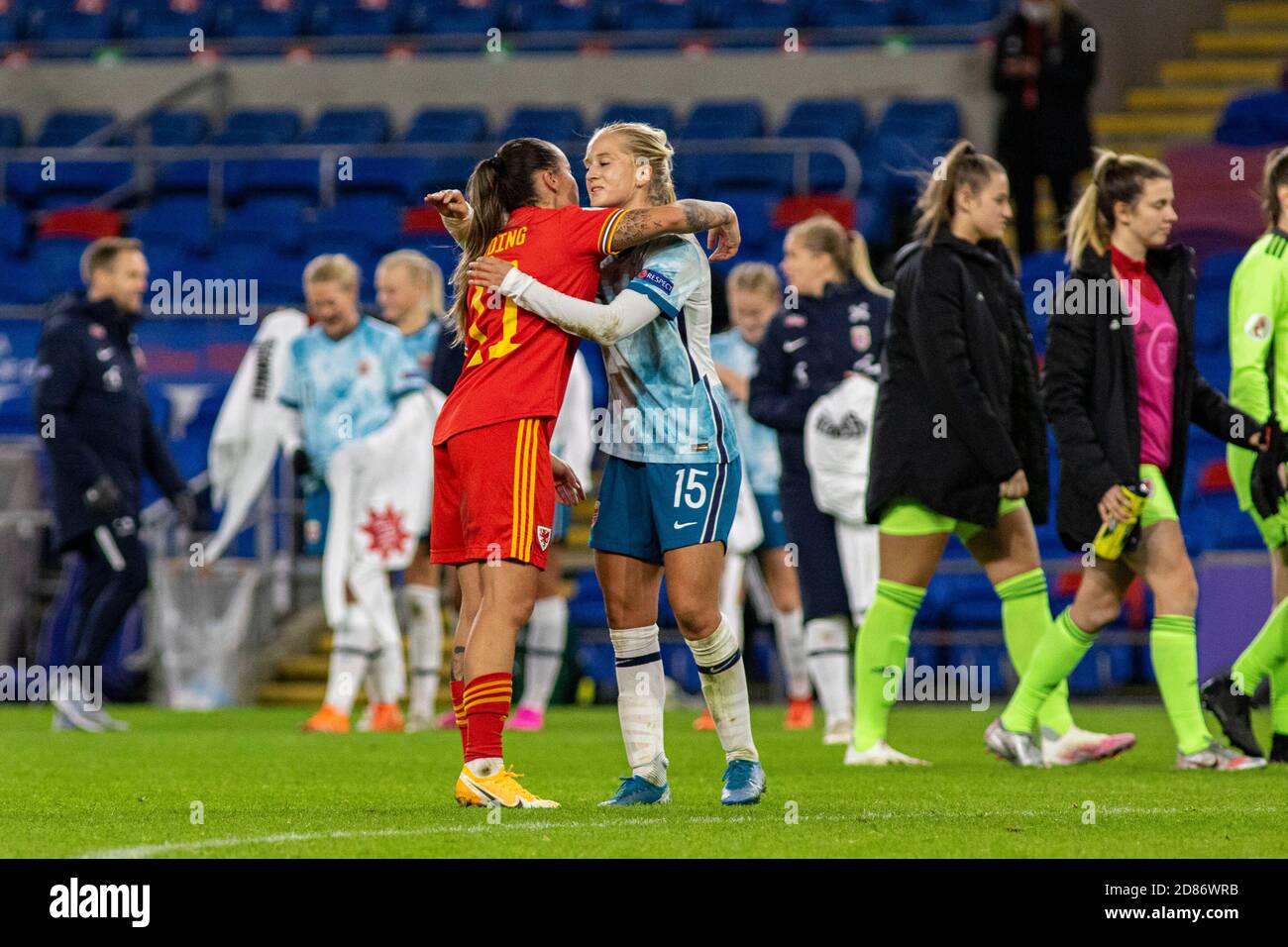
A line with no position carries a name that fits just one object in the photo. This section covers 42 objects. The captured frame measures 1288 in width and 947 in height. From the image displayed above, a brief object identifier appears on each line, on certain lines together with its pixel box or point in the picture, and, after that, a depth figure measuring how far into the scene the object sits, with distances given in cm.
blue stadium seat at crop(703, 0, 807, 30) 1752
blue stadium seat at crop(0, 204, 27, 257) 1678
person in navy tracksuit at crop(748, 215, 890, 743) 870
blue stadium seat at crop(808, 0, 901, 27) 1720
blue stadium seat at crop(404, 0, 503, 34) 1841
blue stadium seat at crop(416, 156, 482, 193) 1627
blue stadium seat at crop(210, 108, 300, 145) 1764
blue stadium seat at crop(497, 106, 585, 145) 1639
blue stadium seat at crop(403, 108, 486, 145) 1719
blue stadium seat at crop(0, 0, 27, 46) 1960
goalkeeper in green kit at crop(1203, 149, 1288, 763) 693
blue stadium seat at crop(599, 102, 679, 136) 1627
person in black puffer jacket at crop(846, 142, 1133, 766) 677
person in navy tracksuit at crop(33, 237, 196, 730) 1009
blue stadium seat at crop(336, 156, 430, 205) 1675
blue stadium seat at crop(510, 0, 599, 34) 1816
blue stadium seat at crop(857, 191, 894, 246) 1490
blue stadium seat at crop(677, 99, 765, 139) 1644
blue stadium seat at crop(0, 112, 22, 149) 1817
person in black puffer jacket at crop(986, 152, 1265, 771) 677
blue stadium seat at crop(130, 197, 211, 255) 1641
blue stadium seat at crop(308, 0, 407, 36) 1862
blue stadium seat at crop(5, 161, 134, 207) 1781
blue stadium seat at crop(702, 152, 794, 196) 1594
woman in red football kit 521
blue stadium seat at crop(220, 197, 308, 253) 1627
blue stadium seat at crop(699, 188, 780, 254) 1483
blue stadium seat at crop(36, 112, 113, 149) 1816
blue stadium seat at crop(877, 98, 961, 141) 1567
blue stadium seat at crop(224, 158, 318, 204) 1725
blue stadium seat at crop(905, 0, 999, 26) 1688
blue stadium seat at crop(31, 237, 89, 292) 1608
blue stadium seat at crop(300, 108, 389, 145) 1761
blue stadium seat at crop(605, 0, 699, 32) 1794
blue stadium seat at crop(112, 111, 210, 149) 1794
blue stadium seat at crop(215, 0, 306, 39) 1888
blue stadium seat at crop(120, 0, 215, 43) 1928
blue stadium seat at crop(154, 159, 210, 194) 1748
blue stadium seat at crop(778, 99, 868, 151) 1616
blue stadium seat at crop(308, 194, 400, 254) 1583
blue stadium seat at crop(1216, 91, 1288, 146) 1562
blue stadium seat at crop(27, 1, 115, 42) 1944
